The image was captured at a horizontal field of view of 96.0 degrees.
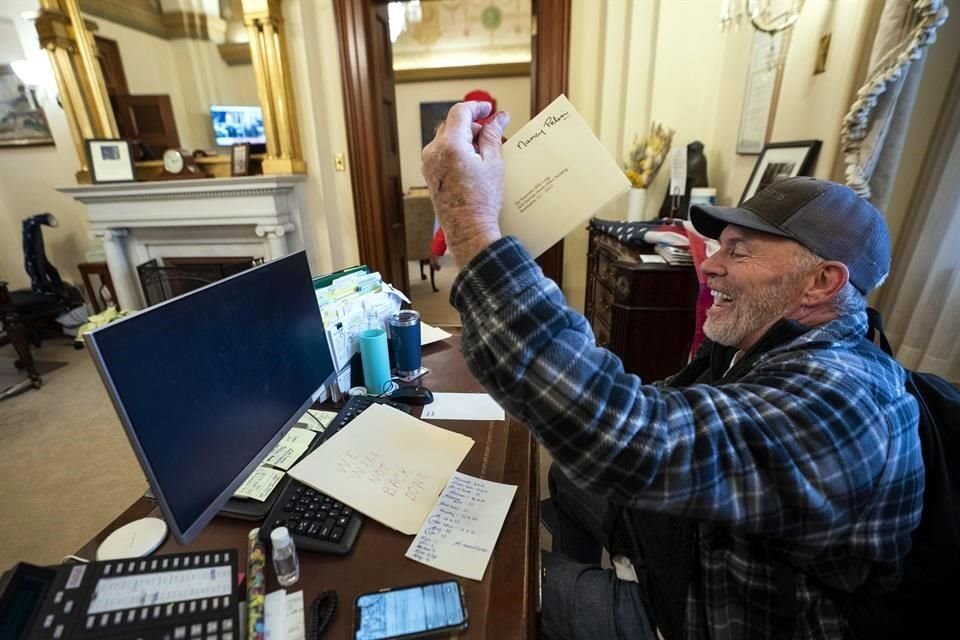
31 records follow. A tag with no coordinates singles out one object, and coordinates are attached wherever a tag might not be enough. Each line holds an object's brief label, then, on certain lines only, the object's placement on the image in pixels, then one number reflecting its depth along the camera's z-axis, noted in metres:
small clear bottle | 0.56
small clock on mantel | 2.84
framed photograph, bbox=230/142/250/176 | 2.84
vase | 2.43
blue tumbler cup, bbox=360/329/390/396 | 1.03
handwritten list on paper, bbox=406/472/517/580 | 0.61
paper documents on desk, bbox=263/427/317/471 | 0.79
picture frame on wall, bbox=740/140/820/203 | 1.65
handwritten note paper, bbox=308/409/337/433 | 0.90
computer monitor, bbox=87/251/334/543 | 0.49
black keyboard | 0.62
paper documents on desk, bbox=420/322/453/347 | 1.39
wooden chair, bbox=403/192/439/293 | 4.65
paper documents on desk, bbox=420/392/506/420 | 0.97
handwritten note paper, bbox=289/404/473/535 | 0.69
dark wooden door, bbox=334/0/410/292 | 2.65
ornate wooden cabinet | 1.75
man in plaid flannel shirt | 0.49
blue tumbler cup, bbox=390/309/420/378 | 1.13
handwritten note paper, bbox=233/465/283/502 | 0.71
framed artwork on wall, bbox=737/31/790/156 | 1.96
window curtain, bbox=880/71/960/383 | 1.32
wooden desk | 0.54
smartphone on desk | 0.51
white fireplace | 2.80
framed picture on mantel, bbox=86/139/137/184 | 2.83
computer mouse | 1.01
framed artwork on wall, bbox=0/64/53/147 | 3.31
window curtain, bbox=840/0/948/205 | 1.14
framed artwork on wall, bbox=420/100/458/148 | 5.82
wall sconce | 1.57
